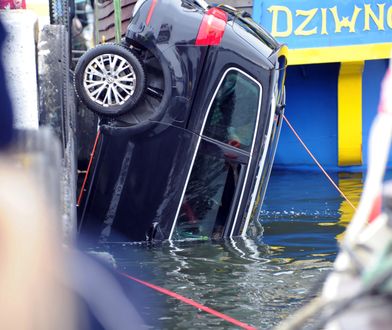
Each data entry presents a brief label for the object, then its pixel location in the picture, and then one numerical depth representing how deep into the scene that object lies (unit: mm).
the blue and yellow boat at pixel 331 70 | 20494
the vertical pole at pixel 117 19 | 16768
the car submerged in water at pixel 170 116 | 12196
